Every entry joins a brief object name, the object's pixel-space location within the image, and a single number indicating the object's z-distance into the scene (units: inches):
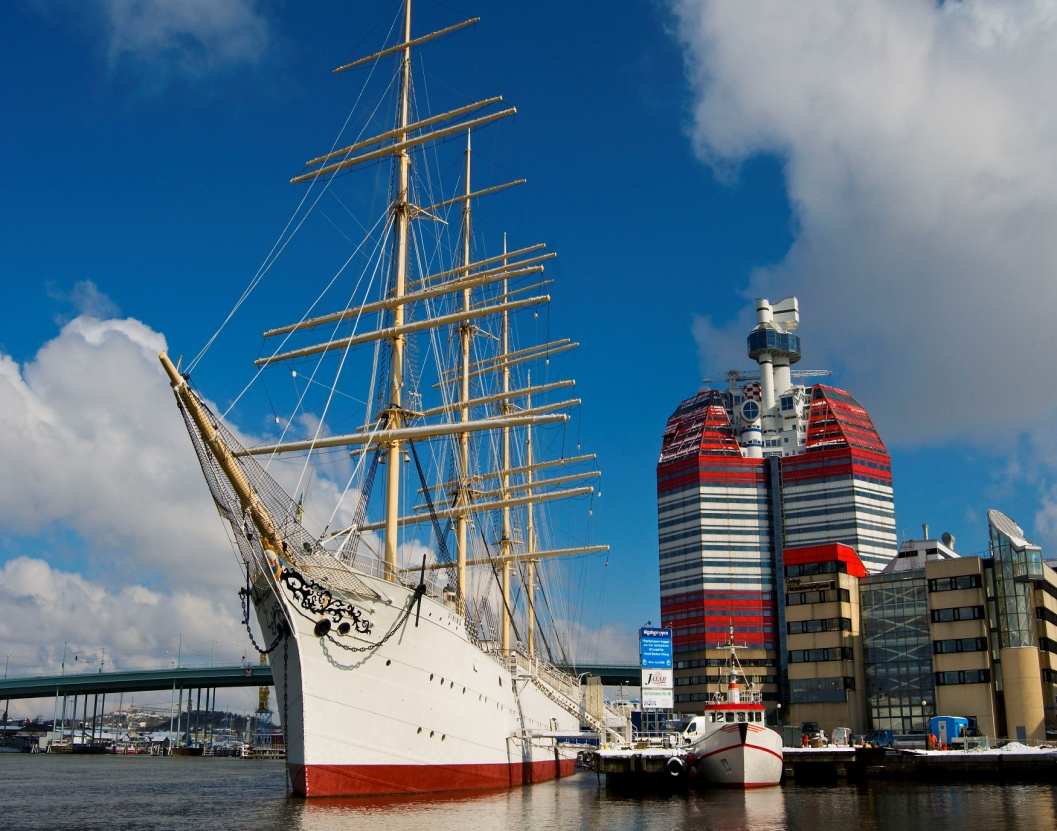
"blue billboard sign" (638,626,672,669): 2487.7
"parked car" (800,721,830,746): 2559.1
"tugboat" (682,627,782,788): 1918.1
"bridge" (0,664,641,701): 5748.0
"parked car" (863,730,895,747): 2767.0
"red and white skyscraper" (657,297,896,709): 6107.3
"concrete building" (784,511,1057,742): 2908.5
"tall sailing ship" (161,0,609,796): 1390.3
